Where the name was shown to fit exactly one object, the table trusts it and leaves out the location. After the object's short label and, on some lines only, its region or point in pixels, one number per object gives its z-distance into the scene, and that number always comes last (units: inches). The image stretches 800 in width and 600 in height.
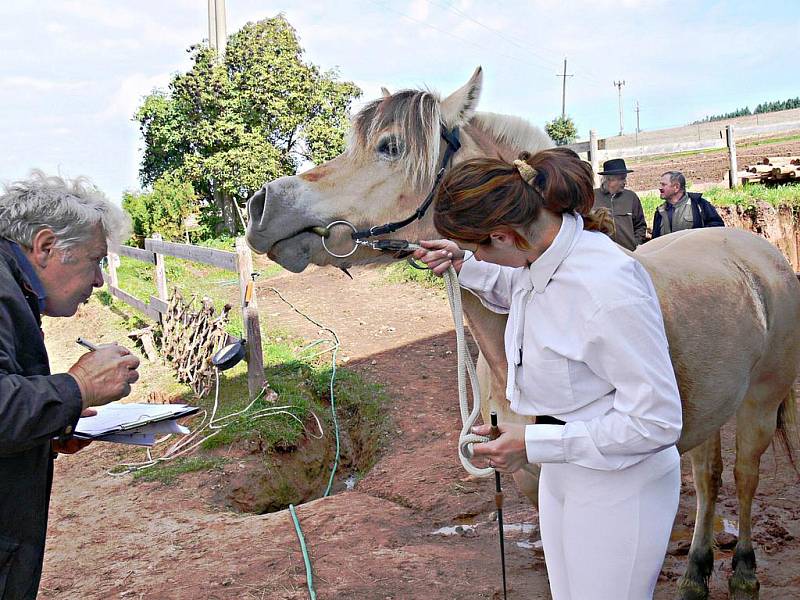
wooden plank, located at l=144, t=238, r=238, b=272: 271.5
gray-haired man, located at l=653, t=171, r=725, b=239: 277.3
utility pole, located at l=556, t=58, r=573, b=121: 2230.6
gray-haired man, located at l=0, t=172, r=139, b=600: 60.9
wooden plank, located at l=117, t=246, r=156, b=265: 409.7
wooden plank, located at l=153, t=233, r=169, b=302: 390.9
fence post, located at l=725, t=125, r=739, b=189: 482.6
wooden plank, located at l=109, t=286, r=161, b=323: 375.9
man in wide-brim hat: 289.1
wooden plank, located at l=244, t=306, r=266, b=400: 255.6
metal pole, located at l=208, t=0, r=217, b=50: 933.2
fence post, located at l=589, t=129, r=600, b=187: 442.0
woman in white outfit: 59.6
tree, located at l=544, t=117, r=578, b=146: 1413.6
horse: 95.0
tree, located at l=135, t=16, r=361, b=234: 880.9
